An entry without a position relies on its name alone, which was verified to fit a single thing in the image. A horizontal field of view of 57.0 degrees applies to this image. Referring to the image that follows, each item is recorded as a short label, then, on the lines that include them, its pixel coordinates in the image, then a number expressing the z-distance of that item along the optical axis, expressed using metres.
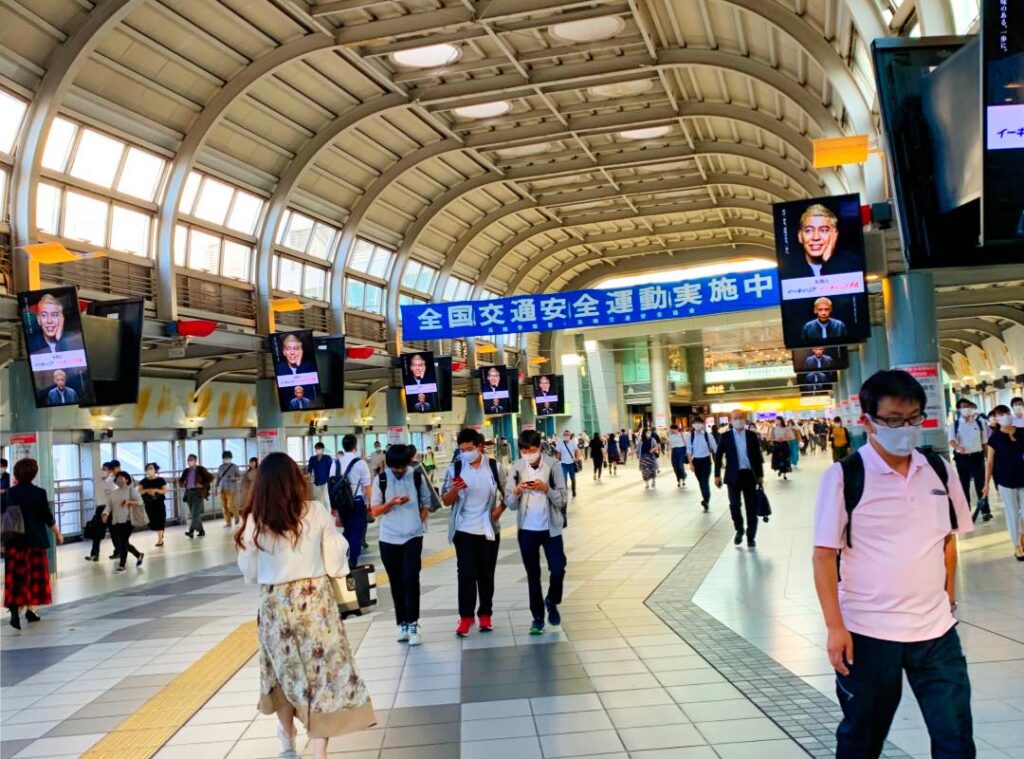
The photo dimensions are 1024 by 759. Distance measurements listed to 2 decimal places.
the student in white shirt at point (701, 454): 18.30
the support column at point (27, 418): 15.08
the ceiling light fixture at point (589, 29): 20.41
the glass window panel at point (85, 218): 19.45
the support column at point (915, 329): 12.52
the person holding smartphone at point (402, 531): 7.66
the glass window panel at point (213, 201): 23.42
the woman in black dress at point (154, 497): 18.80
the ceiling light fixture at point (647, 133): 28.50
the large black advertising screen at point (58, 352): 14.15
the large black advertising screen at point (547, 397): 38.66
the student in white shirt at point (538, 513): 7.78
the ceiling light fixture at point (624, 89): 24.73
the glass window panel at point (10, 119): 17.14
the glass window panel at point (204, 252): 23.44
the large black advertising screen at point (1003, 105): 5.90
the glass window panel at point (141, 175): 20.67
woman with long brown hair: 4.58
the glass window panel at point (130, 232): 20.66
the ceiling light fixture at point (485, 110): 25.37
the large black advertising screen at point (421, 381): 28.67
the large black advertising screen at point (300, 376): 22.00
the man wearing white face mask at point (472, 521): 7.79
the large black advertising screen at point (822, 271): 12.56
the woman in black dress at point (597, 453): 33.85
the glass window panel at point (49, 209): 18.75
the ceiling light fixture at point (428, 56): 21.17
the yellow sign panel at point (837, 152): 12.89
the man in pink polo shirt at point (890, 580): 3.15
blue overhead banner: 22.69
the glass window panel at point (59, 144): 18.64
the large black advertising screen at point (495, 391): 35.28
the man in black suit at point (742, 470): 12.49
